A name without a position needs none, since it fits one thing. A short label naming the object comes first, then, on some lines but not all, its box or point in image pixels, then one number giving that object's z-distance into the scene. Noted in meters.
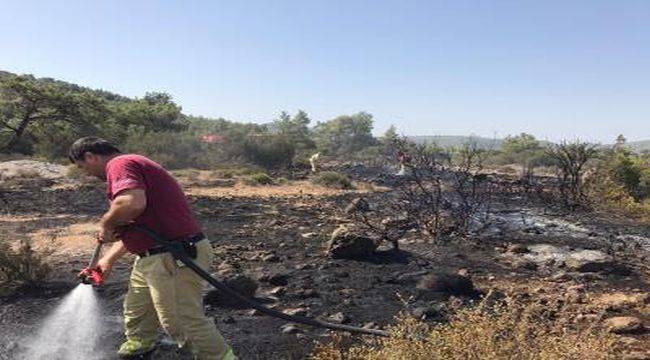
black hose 4.32
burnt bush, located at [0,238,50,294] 7.41
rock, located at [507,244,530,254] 10.73
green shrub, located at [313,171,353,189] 23.42
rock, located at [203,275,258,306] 7.12
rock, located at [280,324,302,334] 6.24
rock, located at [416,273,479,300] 7.68
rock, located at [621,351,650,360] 5.24
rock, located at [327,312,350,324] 6.59
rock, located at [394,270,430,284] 8.31
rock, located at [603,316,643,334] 6.26
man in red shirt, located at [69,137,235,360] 4.28
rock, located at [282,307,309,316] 6.91
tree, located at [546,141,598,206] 17.22
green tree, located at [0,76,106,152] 28.81
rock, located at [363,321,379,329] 6.28
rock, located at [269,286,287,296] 7.75
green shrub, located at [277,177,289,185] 24.37
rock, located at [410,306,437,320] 6.56
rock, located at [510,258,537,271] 9.51
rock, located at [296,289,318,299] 7.62
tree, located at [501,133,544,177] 57.45
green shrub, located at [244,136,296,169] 33.72
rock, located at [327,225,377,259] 9.66
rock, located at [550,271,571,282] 8.72
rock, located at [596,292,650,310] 7.31
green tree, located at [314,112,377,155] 91.50
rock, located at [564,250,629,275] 9.29
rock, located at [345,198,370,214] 15.41
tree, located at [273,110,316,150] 117.53
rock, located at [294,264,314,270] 9.14
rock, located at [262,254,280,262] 9.72
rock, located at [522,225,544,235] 13.16
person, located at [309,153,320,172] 28.38
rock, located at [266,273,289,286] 8.20
